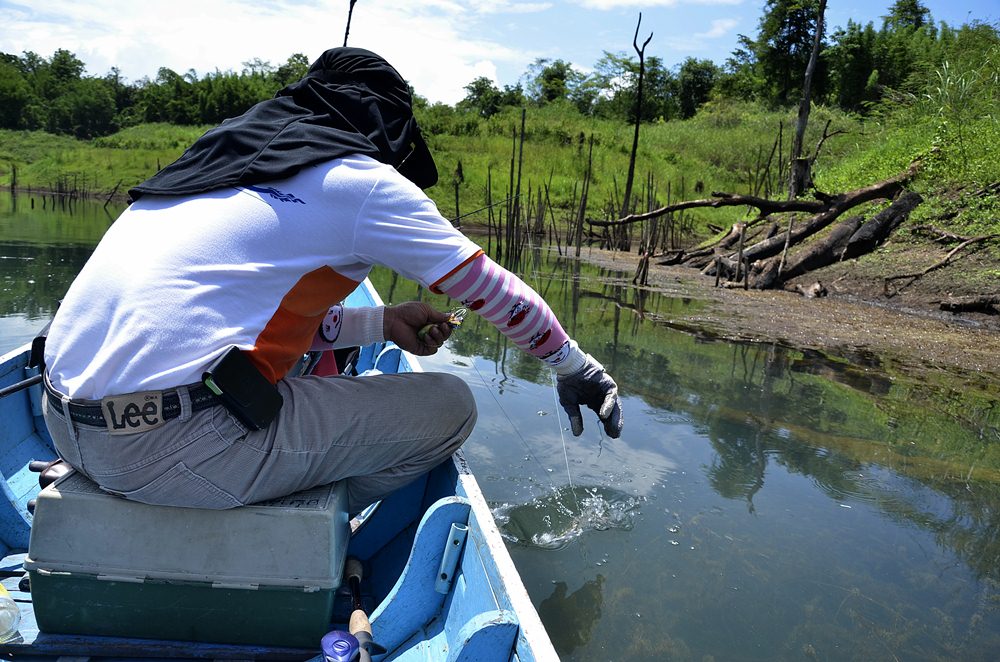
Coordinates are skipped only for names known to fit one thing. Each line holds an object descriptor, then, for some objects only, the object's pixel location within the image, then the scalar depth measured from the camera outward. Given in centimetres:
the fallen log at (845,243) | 1105
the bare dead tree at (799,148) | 1324
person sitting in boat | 152
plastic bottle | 177
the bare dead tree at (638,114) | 1425
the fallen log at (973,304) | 815
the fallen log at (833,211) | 1080
